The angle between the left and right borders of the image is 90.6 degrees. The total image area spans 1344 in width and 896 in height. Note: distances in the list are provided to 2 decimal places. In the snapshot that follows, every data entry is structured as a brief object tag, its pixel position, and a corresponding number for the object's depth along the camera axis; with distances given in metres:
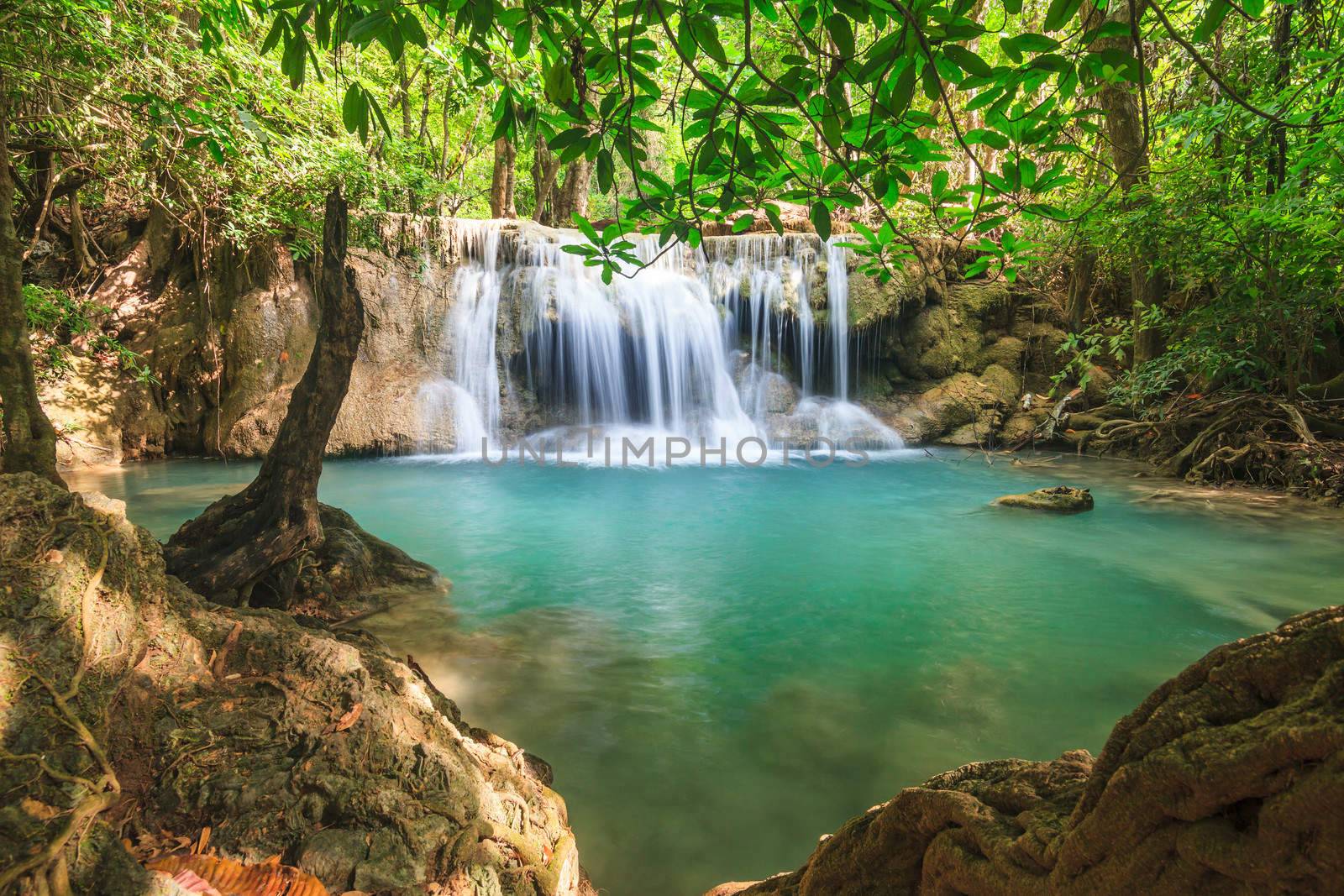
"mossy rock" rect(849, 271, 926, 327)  13.27
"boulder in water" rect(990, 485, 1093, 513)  7.44
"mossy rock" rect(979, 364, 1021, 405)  12.88
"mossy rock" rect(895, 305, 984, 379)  13.52
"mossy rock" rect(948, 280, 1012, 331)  13.77
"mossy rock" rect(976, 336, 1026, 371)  13.45
